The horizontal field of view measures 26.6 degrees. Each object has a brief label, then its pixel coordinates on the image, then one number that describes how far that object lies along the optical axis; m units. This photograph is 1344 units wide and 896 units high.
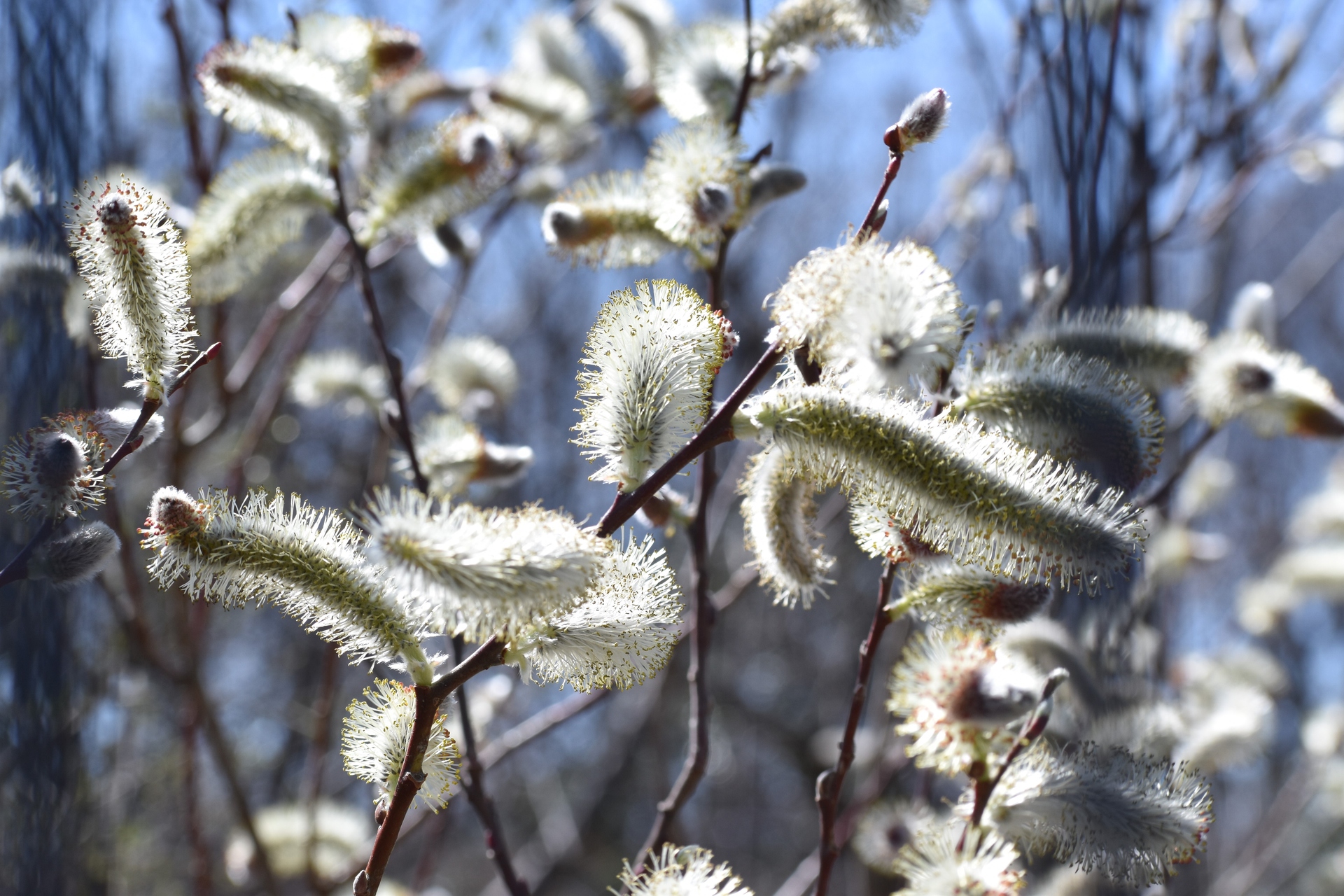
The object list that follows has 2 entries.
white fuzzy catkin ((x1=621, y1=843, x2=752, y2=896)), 0.36
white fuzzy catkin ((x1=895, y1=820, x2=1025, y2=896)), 0.35
